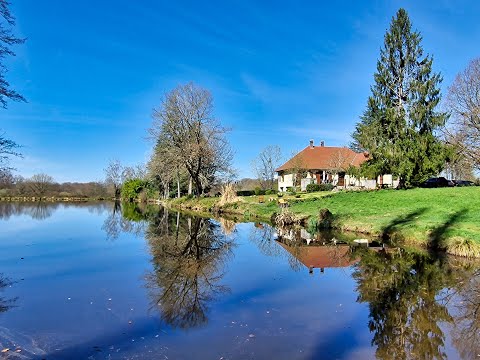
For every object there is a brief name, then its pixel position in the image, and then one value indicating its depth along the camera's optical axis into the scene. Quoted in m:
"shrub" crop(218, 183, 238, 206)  35.84
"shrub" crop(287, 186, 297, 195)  42.53
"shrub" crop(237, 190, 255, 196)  50.99
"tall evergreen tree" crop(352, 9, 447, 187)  29.78
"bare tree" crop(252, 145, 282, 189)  64.62
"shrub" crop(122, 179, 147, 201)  67.25
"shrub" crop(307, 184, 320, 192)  42.75
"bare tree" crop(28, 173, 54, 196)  74.88
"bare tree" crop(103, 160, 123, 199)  82.96
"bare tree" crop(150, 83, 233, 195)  40.53
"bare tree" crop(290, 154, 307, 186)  50.81
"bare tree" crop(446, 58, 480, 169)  30.91
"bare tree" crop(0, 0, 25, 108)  10.80
